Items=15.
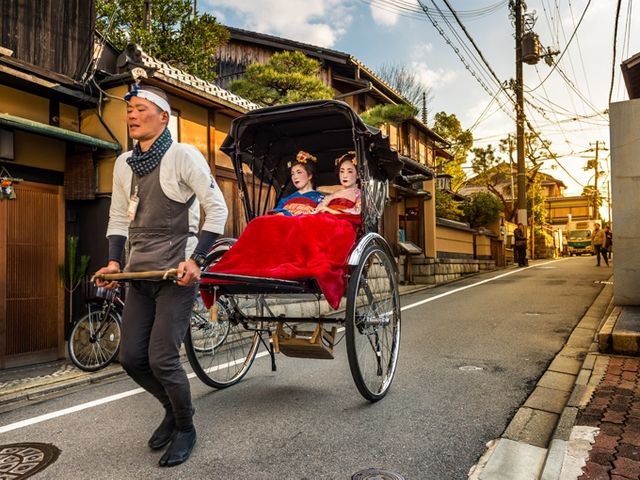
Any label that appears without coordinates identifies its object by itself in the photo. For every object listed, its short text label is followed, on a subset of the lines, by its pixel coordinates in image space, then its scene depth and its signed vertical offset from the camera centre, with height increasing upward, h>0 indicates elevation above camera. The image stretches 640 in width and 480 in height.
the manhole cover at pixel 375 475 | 2.87 -1.34
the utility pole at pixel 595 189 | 46.68 +6.01
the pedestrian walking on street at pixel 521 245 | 24.19 +0.24
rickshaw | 4.04 -0.20
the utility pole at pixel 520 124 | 24.16 +6.40
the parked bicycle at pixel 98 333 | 6.63 -1.12
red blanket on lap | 3.89 +0.01
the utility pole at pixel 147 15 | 11.42 +5.63
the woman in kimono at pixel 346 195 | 5.09 +0.61
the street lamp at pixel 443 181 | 22.36 +3.23
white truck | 47.09 +1.14
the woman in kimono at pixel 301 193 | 5.33 +0.68
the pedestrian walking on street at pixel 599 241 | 21.98 +0.36
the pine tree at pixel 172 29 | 11.89 +5.57
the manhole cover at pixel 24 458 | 3.12 -1.41
